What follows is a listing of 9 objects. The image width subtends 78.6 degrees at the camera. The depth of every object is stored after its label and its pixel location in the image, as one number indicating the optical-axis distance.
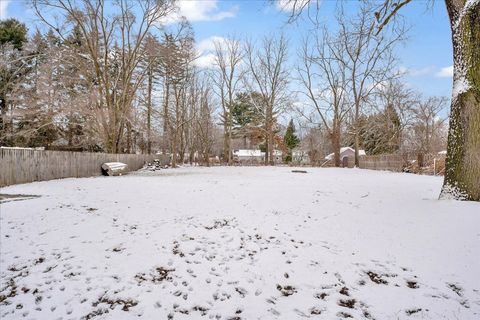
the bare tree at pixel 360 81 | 24.61
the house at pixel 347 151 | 44.81
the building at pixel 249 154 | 63.14
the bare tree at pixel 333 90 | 26.42
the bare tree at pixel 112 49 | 18.77
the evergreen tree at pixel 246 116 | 36.03
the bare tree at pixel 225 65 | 33.03
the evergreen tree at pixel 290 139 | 50.99
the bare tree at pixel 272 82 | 31.27
